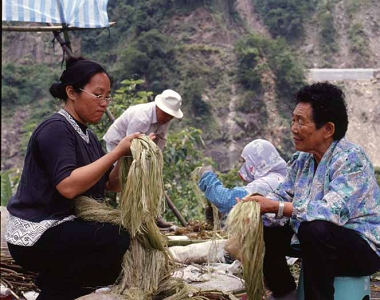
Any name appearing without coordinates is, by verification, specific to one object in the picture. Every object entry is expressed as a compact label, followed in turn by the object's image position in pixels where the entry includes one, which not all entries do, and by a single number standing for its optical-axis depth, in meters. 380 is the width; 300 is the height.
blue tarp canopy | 4.89
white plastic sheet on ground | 3.58
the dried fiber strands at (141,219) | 2.92
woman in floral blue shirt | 2.69
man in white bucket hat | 5.36
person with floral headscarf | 3.47
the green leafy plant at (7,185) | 8.15
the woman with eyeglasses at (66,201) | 2.80
